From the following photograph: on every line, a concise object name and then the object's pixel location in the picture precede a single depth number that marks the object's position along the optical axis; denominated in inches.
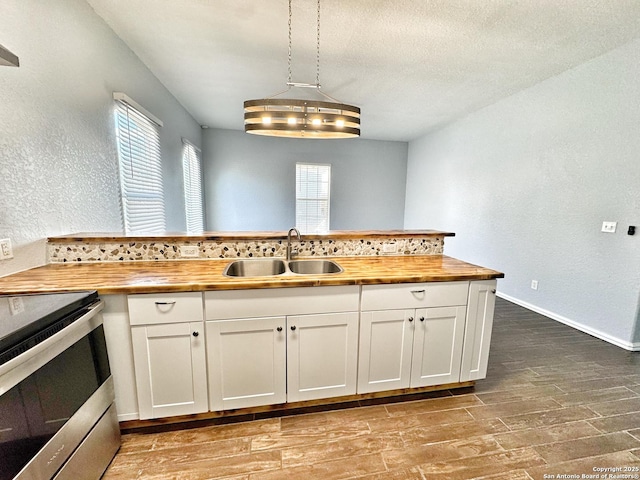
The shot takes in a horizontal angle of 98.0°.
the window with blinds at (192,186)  170.7
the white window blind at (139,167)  97.4
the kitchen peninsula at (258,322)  57.9
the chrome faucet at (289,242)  78.8
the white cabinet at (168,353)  57.0
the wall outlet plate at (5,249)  57.0
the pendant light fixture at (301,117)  68.4
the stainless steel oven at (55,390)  35.0
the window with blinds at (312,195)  240.5
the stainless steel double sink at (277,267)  77.4
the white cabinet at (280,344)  60.4
